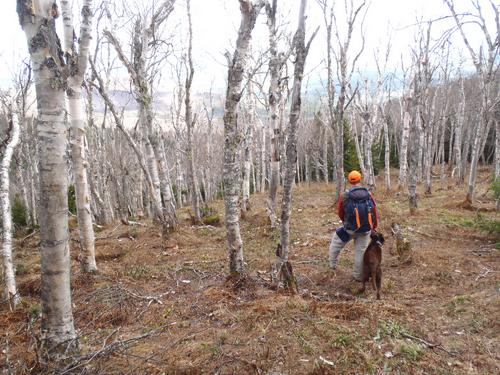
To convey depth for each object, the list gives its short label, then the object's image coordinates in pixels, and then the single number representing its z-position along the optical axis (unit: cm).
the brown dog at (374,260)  503
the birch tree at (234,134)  457
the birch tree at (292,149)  455
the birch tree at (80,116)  535
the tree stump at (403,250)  645
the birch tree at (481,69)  908
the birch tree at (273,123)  865
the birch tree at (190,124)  1008
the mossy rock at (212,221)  1150
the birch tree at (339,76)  1185
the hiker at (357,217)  529
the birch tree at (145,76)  854
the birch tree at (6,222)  517
